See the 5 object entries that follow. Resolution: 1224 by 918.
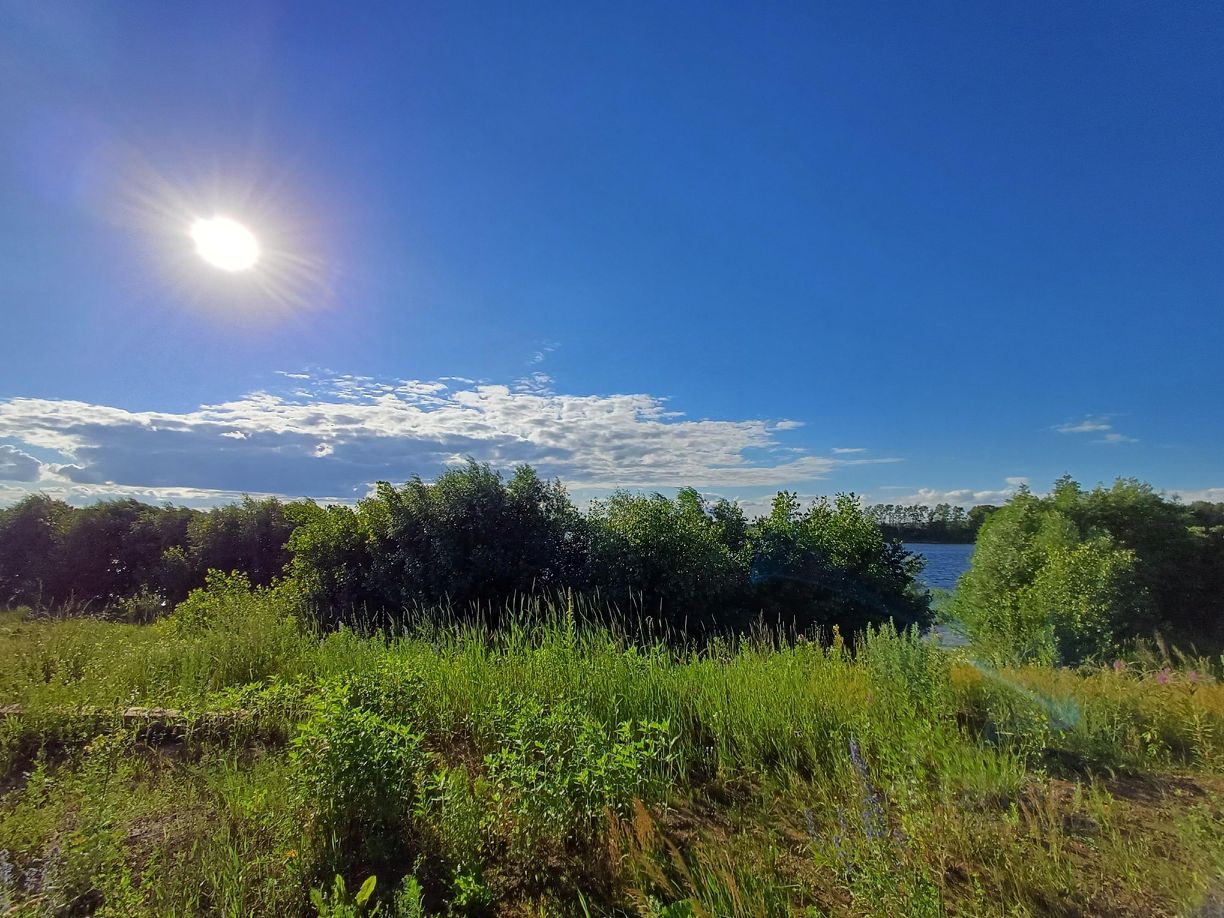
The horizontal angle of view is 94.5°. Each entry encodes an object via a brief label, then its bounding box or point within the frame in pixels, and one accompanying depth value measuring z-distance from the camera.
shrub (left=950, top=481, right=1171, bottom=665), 11.42
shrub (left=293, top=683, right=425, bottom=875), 2.46
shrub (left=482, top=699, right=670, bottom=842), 2.38
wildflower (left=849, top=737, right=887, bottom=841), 2.05
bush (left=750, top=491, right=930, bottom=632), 11.34
